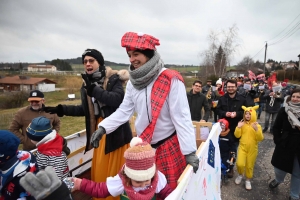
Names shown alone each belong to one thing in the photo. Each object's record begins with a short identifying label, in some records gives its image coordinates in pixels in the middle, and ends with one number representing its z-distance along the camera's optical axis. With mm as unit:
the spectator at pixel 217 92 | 7563
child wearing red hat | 3842
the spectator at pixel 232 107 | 3920
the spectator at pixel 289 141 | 2919
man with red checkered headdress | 1645
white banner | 1380
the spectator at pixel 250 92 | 4116
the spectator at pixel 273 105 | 6654
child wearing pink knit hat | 1322
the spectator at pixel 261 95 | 8964
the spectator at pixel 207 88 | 8375
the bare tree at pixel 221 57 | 21469
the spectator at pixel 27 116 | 3176
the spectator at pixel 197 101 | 5078
